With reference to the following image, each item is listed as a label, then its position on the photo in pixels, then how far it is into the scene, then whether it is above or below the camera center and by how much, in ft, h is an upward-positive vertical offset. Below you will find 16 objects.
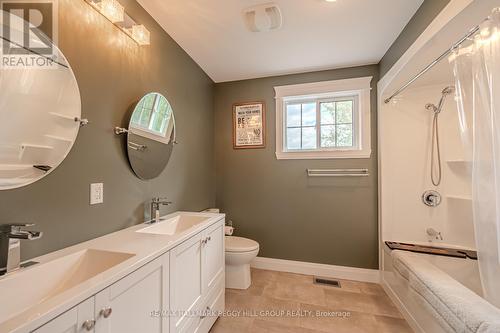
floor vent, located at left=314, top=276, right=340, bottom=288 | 7.59 -4.11
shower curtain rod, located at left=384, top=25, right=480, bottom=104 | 3.74 +2.56
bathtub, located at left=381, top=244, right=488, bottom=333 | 4.86 -3.13
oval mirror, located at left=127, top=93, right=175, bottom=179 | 4.97 +0.90
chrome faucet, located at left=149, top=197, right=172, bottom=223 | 5.43 -1.03
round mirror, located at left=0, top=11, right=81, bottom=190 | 2.77 +0.90
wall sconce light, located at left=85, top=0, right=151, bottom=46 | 4.16 +3.22
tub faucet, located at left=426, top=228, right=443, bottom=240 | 7.27 -2.16
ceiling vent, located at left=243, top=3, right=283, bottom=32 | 5.26 +4.01
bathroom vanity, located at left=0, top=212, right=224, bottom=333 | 2.09 -1.51
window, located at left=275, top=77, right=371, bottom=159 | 8.09 +2.10
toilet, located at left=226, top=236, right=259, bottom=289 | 6.95 -3.04
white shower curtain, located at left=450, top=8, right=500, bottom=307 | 3.53 +0.59
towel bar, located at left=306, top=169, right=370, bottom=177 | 8.00 -0.08
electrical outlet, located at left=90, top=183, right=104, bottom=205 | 3.97 -0.46
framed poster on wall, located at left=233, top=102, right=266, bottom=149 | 9.08 +1.98
